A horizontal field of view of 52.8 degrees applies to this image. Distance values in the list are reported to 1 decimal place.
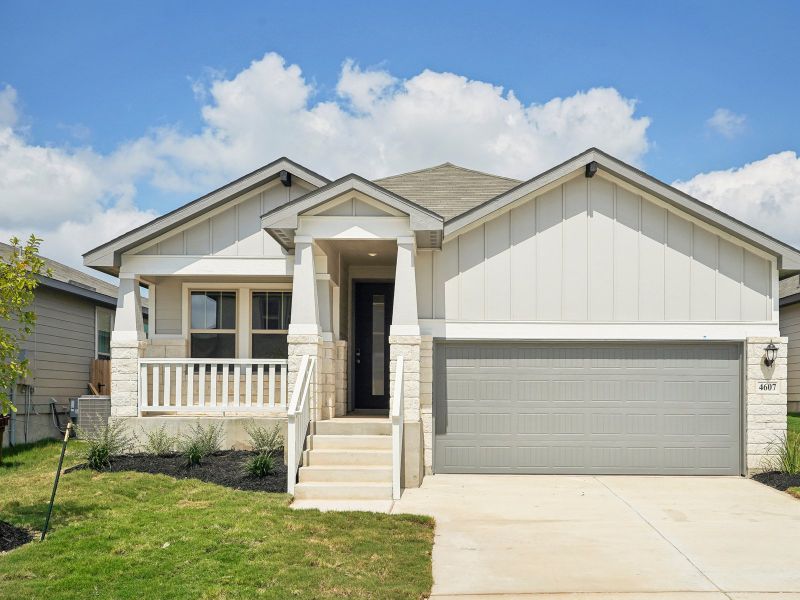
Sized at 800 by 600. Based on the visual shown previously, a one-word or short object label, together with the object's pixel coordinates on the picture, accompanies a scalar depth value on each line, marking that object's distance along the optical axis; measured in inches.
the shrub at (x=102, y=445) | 421.4
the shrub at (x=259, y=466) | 403.5
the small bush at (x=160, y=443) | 458.8
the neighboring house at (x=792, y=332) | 728.3
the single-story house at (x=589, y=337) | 476.4
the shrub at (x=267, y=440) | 445.7
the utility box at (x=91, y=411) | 523.2
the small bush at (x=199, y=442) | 430.6
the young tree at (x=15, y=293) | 302.0
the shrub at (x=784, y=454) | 464.8
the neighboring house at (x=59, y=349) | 594.2
